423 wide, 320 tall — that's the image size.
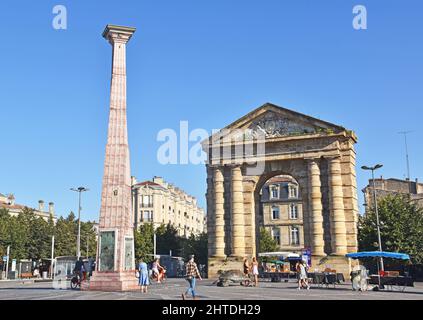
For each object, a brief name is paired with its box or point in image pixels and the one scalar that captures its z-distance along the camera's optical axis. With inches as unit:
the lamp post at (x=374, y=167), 1524.7
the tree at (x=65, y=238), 2962.6
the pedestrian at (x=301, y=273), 1135.0
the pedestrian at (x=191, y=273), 740.0
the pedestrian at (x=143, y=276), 898.1
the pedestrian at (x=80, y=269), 1115.3
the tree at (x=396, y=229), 1905.8
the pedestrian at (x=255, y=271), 1264.8
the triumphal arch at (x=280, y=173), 1654.8
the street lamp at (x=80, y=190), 2039.5
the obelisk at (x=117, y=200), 927.0
